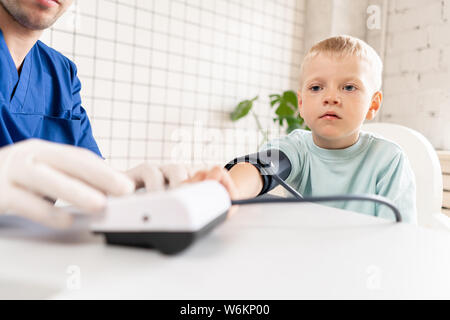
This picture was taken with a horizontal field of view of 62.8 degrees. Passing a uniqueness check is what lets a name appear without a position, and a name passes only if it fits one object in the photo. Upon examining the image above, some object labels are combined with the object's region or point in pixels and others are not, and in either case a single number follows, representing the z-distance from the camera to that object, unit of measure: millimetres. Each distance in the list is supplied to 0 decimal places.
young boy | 861
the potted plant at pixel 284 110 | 2338
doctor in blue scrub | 290
